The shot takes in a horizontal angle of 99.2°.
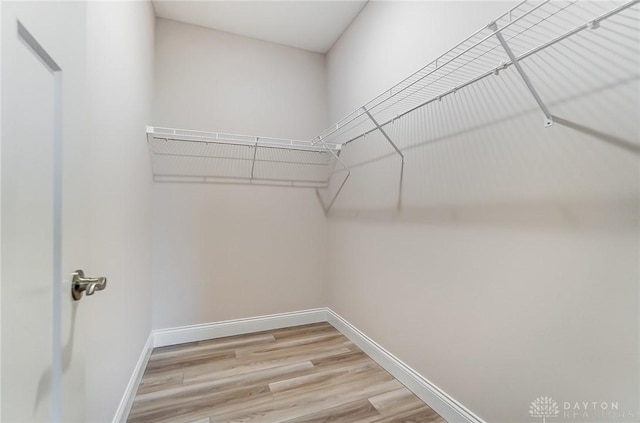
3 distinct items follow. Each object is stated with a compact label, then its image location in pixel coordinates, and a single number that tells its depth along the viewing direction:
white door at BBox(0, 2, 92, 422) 0.42
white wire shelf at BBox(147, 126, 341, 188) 2.15
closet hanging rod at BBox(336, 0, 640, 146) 0.68
